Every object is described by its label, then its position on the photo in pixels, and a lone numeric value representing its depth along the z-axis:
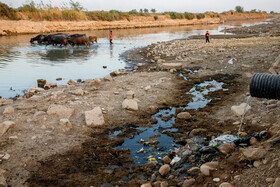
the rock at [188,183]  3.29
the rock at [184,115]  6.08
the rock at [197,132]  5.16
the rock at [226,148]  3.73
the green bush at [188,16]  64.19
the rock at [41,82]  9.71
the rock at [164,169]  3.79
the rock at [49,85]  8.89
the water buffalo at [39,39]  22.48
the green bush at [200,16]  67.81
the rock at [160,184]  3.39
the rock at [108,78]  9.38
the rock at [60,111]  5.76
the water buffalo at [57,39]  20.53
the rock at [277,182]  2.51
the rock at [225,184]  2.88
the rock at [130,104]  6.44
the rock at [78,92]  7.32
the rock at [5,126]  4.82
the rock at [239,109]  5.69
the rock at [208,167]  3.34
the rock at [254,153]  3.23
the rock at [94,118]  5.62
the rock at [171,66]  11.44
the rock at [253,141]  3.79
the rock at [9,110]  5.77
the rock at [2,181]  3.63
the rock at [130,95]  7.11
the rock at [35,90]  8.15
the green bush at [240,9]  99.81
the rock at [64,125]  5.27
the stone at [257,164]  3.12
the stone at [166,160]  4.21
